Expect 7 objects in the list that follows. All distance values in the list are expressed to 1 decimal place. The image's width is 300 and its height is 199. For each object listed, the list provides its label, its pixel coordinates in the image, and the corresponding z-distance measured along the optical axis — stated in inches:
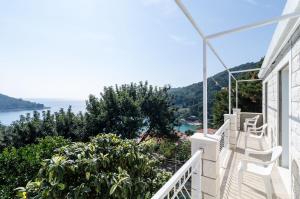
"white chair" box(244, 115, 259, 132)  218.1
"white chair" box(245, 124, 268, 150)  177.2
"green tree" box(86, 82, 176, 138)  389.4
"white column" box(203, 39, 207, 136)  66.3
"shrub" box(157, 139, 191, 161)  336.5
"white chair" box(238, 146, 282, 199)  82.6
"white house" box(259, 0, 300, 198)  74.6
